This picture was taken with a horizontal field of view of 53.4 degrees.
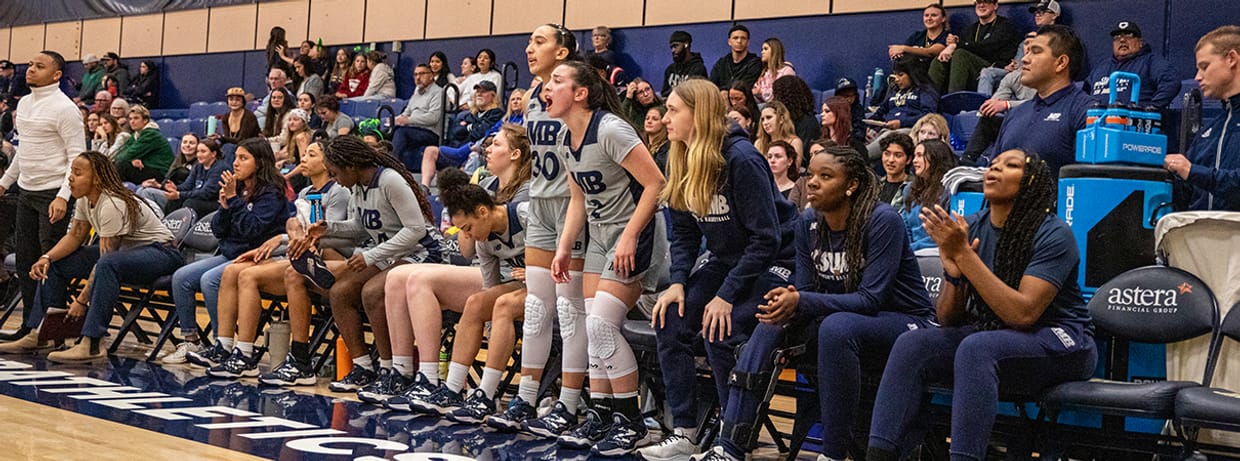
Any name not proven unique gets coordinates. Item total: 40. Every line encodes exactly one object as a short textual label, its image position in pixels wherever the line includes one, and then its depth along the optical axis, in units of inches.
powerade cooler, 166.6
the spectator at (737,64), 379.2
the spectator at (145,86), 631.2
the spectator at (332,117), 426.0
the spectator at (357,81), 528.1
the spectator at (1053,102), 186.7
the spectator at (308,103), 466.9
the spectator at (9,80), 687.7
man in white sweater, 288.0
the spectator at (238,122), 389.7
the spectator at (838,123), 282.4
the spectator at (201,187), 326.0
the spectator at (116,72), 630.5
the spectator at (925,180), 217.5
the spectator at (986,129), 257.0
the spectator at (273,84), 485.1
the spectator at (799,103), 295.0
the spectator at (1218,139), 169.5
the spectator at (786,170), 239.5
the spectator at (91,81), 631.2
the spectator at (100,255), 272.5
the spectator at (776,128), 265.5
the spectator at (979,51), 343.9
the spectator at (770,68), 362.3
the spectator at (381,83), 516.7
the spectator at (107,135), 443.2
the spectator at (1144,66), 281.3
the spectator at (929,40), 355.6
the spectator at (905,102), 322.4
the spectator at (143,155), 411.2
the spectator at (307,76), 534.0
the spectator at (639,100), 357.7
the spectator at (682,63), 400.2
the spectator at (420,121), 436.5
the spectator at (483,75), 452.4
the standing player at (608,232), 180.5
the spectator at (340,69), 535.2
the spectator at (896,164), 237.5
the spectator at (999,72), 336.5
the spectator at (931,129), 255.0
